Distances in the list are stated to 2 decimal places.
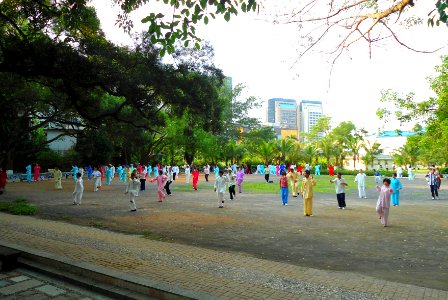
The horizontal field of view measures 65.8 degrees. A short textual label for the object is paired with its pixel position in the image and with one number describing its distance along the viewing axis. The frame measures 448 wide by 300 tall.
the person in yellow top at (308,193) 11.50
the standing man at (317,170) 43.92
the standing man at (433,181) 16.86
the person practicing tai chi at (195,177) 21.72
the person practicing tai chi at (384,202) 9.54
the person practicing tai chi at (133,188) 12.45
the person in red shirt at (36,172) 28.84
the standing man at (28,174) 28.54
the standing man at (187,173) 29.89
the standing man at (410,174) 34.53
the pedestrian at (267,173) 29.27
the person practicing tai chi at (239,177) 20.69
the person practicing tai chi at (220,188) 13.78
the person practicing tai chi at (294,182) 18.03
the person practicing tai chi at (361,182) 17.56
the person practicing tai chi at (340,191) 13.15
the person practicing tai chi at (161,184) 15.26
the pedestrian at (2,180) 17.69
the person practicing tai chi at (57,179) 21.66
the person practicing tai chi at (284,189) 14.48
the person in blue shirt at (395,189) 14.68
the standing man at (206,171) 31.28
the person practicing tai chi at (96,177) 21.09
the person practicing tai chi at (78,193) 14.34
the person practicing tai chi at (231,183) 16.67
